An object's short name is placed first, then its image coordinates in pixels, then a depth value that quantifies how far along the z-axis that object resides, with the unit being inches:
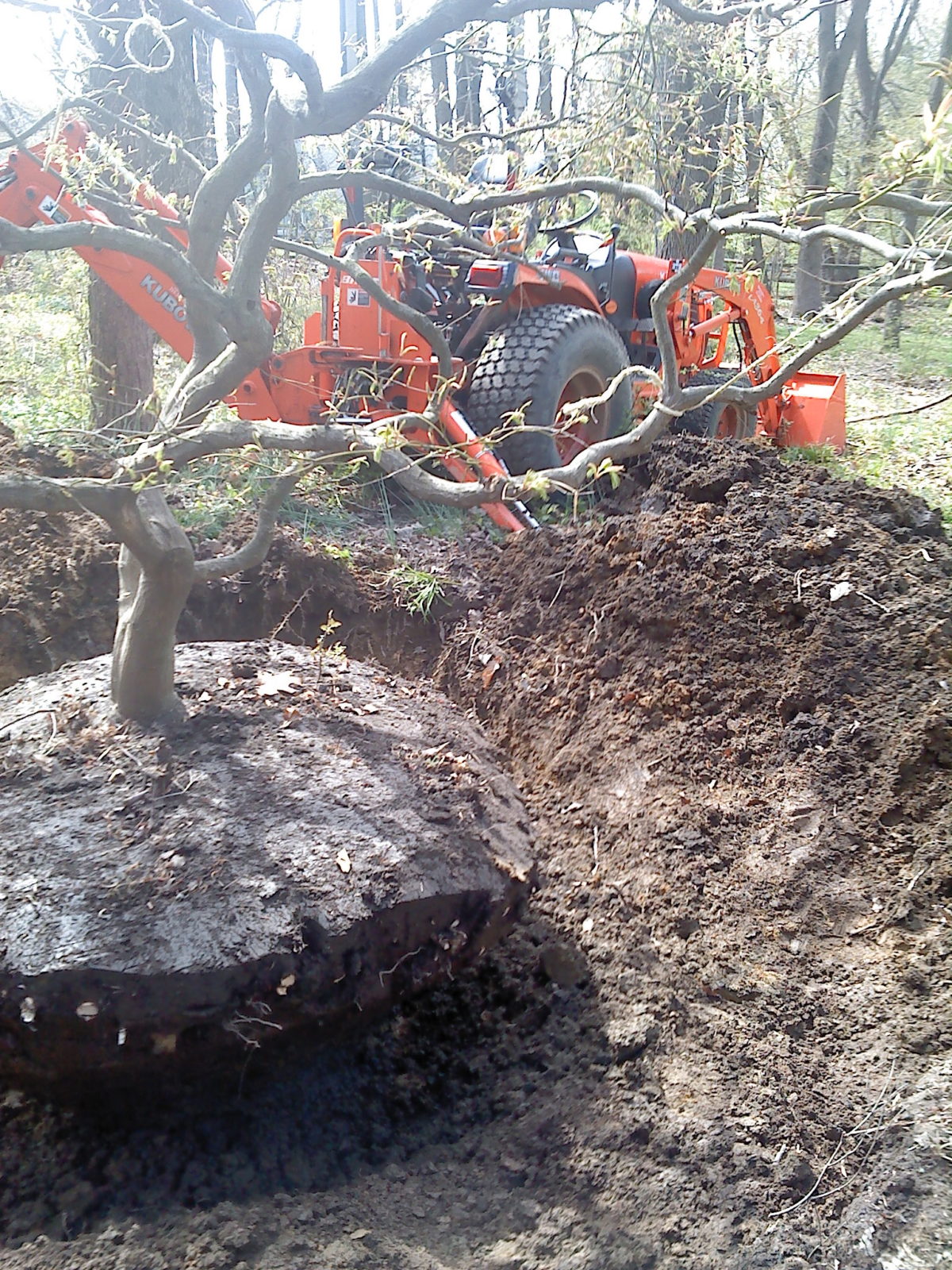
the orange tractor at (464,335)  155.7
